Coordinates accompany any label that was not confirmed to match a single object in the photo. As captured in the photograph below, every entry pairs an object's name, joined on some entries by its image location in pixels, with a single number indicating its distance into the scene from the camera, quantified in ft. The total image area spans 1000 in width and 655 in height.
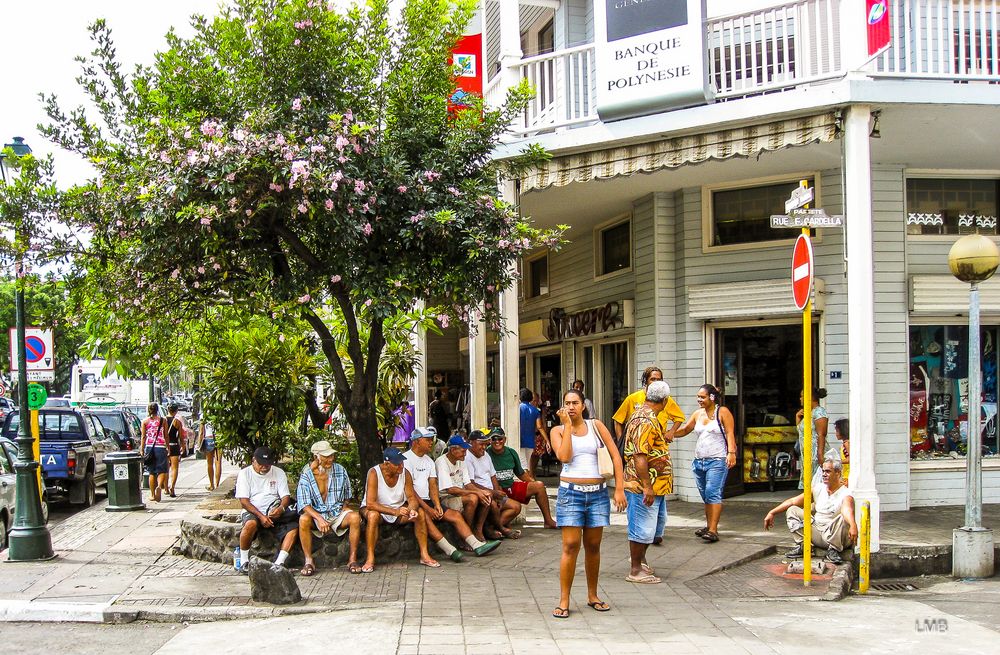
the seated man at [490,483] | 32.29
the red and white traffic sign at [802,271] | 24.66
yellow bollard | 25.67
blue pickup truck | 50.03
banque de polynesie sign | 32.27
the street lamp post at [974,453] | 27.63
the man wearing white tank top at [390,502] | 28.86
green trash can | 47.34
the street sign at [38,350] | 37.09
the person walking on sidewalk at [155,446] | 51.88
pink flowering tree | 27.09
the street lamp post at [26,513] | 33.37
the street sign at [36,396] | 36.52
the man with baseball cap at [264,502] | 29.32
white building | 31.07
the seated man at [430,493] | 29.89
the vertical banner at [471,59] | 44.11
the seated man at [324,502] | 28.76
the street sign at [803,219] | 25.30
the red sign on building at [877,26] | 30.06
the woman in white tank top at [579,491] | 22.31
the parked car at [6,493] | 37.99
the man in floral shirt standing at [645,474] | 25.59
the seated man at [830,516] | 27.73
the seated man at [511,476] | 33.99
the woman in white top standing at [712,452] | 30.63
